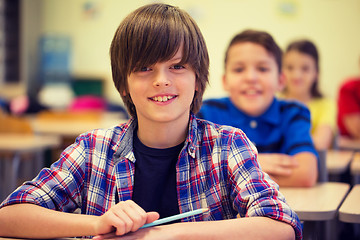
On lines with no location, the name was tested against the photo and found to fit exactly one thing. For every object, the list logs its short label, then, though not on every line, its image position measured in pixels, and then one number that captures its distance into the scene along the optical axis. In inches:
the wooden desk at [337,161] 87.0
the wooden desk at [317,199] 55.1
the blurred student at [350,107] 146.2
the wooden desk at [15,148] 118.2
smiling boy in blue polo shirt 73.7
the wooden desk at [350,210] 53.2
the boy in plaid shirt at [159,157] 43.8
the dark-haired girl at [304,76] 127.5
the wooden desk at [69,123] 147.6
